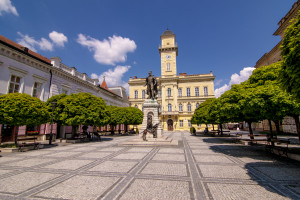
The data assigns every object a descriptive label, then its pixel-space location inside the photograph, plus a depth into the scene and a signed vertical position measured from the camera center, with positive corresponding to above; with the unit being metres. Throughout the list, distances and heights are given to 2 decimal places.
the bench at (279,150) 7.64 -1.49
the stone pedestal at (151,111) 14.07 +1.07
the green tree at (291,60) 4.08 +1.86
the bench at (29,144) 10.23 -1.88
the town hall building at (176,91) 40.50 +8.91
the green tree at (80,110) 13.84 +1.05
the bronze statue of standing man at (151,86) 15.38 +3.78
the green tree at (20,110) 10.03 +0.74
